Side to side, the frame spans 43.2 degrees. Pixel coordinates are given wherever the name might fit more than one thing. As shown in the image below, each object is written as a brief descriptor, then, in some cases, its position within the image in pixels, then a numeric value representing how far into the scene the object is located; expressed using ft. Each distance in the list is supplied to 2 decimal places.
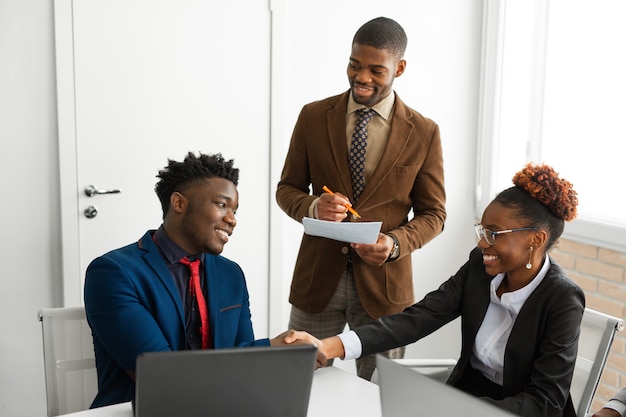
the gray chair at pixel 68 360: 7.25
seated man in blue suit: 6.62
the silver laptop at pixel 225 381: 4.61
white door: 10.26
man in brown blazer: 8.54
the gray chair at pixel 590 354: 6.94
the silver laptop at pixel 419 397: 4.34
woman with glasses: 6.66
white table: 6.19
